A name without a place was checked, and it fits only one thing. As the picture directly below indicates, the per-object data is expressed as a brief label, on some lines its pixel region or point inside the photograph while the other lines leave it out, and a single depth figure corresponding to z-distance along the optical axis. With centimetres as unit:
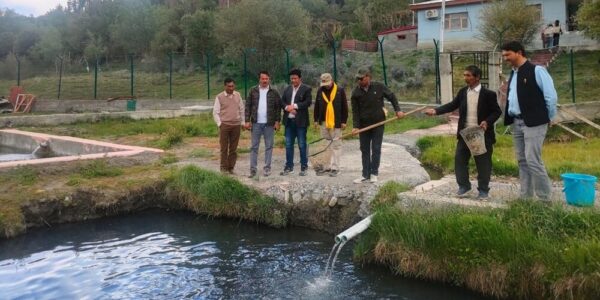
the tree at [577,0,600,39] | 2088
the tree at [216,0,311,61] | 2700
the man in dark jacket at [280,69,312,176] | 838
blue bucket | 579
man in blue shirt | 561
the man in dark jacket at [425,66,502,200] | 631
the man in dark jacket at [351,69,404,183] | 756
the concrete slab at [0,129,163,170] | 938
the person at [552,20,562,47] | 2558
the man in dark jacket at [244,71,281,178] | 851
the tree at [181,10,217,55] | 3450
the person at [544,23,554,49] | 2589
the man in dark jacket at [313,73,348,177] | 812
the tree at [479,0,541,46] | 2595
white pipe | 583
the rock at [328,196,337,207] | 734
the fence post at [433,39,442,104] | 1756
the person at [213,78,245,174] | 882
